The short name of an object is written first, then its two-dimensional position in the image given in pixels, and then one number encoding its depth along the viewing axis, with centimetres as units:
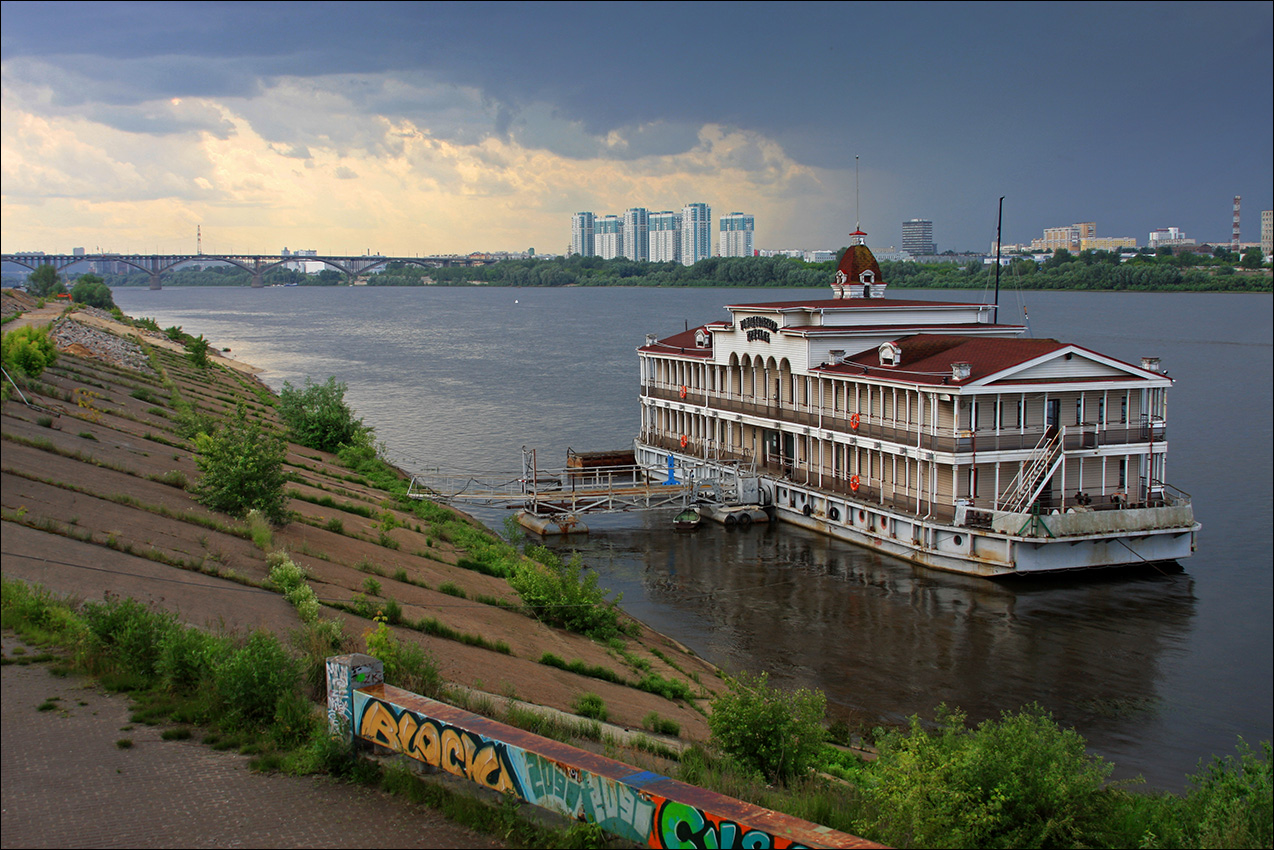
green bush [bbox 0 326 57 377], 4684
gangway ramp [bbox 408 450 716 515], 4653
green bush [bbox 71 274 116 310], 13842
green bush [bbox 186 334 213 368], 8512
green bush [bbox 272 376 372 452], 5603
